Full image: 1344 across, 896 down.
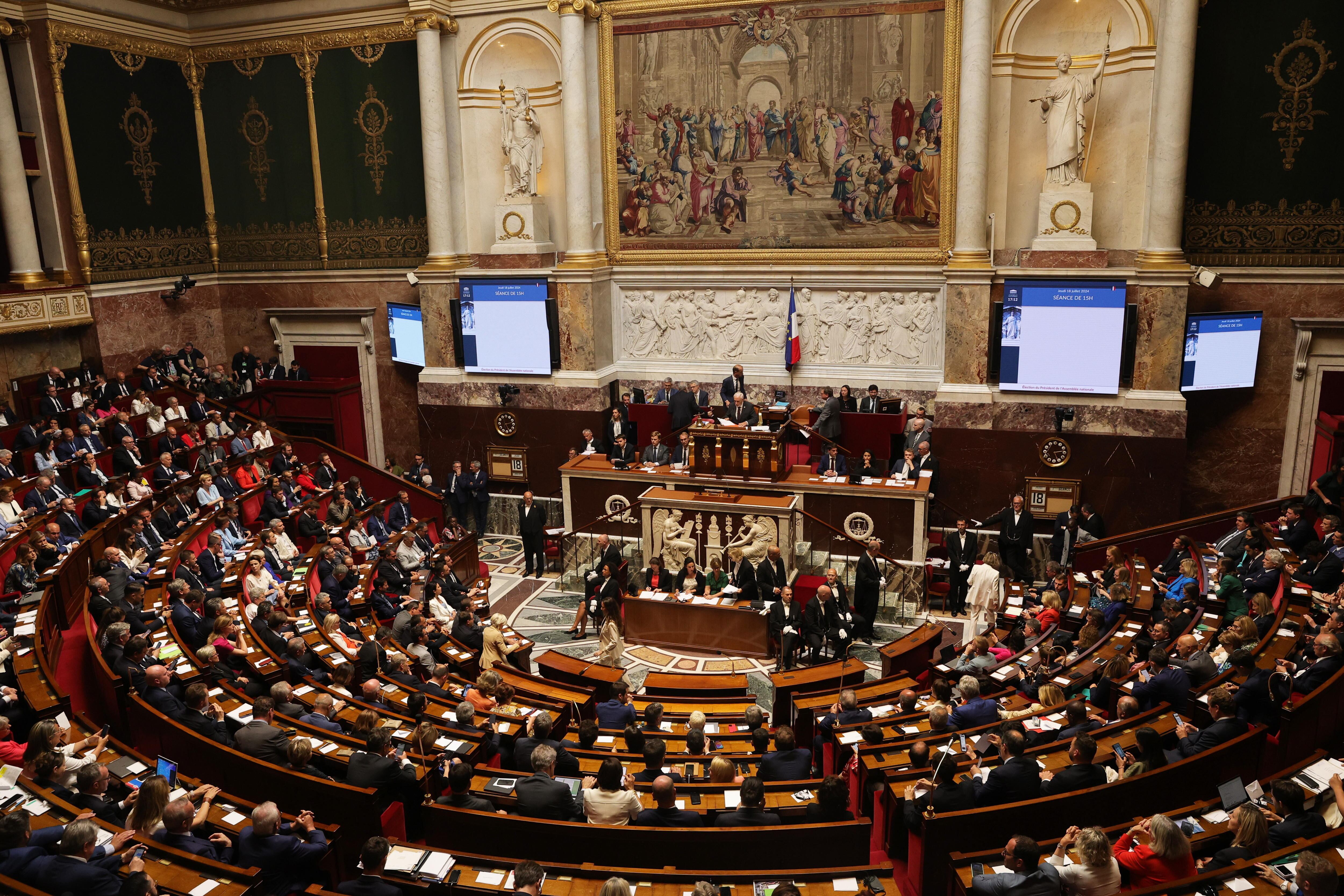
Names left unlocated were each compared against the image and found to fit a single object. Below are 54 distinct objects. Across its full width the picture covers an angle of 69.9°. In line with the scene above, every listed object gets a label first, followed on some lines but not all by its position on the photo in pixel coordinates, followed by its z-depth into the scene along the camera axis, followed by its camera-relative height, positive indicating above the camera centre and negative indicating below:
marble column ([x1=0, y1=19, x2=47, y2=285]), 17.91 +0.81
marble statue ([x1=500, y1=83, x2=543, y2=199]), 19.38 +1.96
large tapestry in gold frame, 17.41 +1.81
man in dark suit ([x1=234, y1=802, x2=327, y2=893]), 6.39 -3.96
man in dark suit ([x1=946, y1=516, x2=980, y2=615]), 14.85 -5.02
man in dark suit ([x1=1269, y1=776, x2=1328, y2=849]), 6.12 -3.71
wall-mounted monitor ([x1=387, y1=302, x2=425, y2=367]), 20.53 -1.87
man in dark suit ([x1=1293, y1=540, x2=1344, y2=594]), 10.84 -3.87
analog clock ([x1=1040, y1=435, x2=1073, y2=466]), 16.41 -3.67
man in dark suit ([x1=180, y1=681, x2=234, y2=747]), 8.12 -3.93
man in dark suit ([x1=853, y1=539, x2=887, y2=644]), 13.90 -5.00
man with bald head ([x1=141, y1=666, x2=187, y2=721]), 8.30 -3.78
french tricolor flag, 18.31 -2.00
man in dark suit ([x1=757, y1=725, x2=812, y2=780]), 7.86 -4.20
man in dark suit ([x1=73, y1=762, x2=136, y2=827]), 6.77 -3.79
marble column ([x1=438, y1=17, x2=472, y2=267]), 19.69 +2.07
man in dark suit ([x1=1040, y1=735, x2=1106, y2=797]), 7.08 -3.93
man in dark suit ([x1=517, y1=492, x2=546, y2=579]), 16.75 -4.91
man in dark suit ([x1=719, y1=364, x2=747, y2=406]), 18.27 -2.78
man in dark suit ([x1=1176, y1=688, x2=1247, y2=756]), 7.44 -3.80
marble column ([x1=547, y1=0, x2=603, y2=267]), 18.45 +2.00
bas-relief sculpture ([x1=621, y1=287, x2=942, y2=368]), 17.89 -1.70
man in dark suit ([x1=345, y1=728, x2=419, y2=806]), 7.38 -3.97
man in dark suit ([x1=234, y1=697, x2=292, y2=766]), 7.74 -3.90
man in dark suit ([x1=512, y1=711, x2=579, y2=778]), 8.22 -4.22
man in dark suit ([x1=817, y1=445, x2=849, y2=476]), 16.44 -3.84
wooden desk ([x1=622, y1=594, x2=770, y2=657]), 13.42 -5.40
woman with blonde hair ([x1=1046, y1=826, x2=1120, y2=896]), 5.75 -3.77
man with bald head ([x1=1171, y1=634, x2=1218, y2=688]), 8.84 -3.92
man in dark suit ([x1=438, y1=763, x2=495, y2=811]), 7.25 -4.09
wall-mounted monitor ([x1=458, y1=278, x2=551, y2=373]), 19.14 -1.67
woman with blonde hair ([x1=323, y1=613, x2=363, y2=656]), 11.20 -4.51
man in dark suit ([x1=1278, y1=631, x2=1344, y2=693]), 8.04 -3.62
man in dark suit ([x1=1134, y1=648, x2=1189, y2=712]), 8.41 -3.97
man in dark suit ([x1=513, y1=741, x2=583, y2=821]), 7.18 -4.08
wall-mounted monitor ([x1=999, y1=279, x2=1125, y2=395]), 15.78 -1.73
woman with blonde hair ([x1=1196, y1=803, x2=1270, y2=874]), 5.97 -3.74
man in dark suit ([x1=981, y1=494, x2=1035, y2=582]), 15.39 -4.79
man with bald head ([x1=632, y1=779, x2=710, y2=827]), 6.86 -4.05
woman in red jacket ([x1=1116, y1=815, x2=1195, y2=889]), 5.79 -3.77
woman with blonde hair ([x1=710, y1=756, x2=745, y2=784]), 7.61 -4.13
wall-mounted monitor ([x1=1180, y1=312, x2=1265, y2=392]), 15.83 -2.01
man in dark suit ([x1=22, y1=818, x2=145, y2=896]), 5.67 -3.58
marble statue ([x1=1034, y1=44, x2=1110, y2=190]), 16.28 +1.84
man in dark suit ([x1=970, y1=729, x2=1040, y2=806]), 7.10 -3.98
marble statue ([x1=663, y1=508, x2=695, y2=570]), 15.16 -4.68
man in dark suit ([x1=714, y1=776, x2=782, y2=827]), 6.84 -4.04
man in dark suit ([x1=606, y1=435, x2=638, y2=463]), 17.38 -3.75
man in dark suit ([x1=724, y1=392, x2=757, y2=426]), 17.16 -3.05
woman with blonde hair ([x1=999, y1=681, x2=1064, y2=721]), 8.89 -4.27
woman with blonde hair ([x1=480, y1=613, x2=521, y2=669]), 11.73 -4.87
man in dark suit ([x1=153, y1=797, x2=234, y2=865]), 6.45 -3.86
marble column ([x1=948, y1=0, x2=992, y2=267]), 16.33 +1.58
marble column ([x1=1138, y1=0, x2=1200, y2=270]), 15.28 +1.43
